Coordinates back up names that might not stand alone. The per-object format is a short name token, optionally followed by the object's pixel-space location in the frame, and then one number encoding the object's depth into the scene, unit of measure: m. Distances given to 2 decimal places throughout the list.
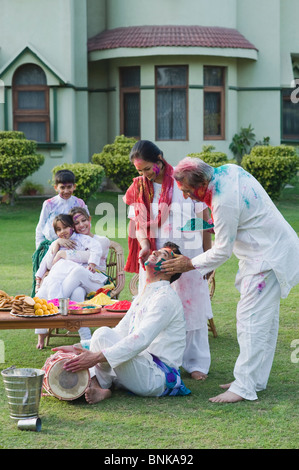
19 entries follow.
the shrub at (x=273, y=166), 17.97
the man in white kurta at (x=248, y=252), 5.30
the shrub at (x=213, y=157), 18.48
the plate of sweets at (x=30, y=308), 6.15
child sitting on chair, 7.51
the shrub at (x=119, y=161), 17.86
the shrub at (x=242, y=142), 20.59
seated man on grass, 5.30
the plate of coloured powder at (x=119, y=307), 6.36
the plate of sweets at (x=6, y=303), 6.45
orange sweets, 6.18
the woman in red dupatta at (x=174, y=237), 6.12
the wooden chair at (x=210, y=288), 7.45
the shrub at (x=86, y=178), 16.31
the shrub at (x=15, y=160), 16.77
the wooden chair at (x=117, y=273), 7.36
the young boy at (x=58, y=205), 8.12
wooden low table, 6.12
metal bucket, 4.98
